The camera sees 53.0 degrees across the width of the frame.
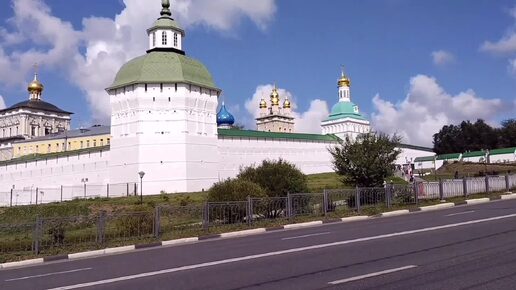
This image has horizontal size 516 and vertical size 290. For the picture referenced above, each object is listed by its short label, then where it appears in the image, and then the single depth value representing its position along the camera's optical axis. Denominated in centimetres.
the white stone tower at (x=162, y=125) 4494
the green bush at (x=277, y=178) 2344
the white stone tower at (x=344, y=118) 8331
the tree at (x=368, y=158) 2661
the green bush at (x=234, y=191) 2045
